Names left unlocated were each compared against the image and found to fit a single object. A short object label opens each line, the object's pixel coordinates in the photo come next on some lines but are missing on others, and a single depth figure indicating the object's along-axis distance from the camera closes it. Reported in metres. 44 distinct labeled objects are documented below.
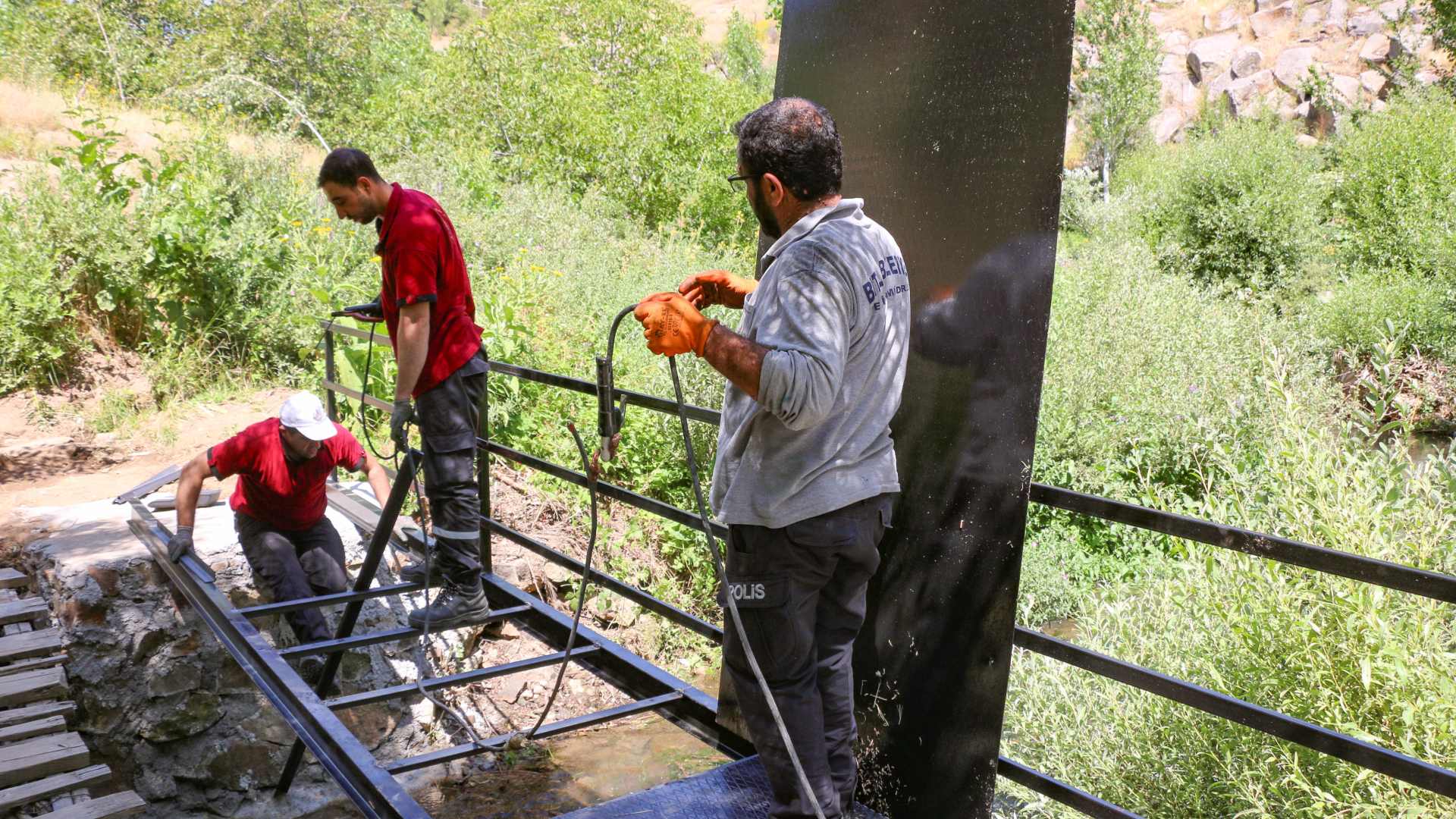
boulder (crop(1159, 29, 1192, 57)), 50.28
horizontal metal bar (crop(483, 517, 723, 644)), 3.20
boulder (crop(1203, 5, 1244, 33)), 49.94
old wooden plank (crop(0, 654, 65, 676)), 4.32
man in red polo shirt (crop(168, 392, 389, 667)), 4.79
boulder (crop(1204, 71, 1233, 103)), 45.81
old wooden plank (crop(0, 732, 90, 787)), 3.81
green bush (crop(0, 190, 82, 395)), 8.52
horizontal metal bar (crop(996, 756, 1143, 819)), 2.13
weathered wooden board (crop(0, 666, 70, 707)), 4.20
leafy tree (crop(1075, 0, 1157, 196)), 35.34
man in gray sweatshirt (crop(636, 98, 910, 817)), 2.01
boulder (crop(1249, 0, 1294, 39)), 47.38
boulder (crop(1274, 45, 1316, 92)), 42.25
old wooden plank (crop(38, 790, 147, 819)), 3.62
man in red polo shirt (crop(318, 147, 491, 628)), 3.61
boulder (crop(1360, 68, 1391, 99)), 38.81
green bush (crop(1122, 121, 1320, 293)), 16.80
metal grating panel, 2.56
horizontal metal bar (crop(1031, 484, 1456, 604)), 1.70
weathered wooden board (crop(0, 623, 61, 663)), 4.35
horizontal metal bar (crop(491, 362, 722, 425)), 2.96
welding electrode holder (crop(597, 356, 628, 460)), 2.64
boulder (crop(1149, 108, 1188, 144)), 44.47
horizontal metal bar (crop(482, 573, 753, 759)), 3.12
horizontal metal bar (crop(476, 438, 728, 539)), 3.05
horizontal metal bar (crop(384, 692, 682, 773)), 2.93
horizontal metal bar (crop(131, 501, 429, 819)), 2.53
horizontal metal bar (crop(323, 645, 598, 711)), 3.24
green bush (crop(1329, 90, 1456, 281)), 15.39
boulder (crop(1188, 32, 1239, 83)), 47.50
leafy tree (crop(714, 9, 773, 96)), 42.97
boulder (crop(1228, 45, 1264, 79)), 45.59
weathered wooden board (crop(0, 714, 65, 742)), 4.00
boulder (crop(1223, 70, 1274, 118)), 42.89
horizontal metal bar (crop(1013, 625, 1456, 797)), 1.68
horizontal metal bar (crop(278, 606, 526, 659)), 3.54
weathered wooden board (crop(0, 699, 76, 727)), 4.10
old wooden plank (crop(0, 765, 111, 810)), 3.64
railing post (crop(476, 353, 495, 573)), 4.11
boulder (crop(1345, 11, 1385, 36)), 42.19
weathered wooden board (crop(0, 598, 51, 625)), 4.61
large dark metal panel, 2.24
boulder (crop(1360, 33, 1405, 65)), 40.06
